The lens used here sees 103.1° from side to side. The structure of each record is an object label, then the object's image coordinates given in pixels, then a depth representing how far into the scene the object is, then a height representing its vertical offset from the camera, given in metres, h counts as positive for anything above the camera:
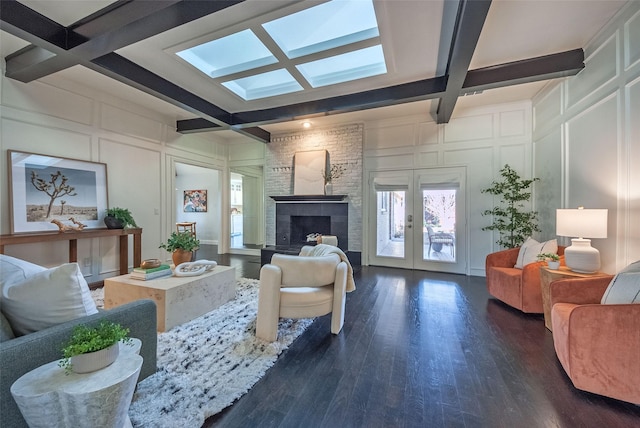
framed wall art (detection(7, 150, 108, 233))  3.39 +0.29
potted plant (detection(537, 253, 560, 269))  2.68 -0.53
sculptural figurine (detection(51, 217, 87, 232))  3.59 -0.22
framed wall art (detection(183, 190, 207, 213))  9.05 +0.35
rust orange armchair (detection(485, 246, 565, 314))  2.92 -0.87
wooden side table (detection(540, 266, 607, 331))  2.49 -0.68
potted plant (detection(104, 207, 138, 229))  4.18 -0.12
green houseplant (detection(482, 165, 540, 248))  4.27 -0.02
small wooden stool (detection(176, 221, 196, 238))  8.13 -0.54
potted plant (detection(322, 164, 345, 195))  5.73 +0.82
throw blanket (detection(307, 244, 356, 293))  2.64 -0.44
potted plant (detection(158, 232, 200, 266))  3.13 -0.46
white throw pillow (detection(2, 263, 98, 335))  1.21 -0.43
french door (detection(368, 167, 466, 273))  4.94 -0.17
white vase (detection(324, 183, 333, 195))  5.72 +0.49
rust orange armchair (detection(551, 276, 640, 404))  1.58 -0.90
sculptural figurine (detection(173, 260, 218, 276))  2.91 -0.69
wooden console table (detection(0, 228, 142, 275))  3.16 -0.38
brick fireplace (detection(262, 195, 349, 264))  5.70 -0.22
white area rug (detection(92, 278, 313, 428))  1.51 -1.19
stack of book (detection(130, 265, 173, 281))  2.76 -0.69
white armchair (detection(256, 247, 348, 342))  2.32 -0.76
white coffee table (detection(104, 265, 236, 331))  2.48 -0.87
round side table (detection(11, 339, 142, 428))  0.96 -0.71
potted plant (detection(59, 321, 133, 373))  1.03 -0.57
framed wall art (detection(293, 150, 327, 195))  5.86 +0.92
